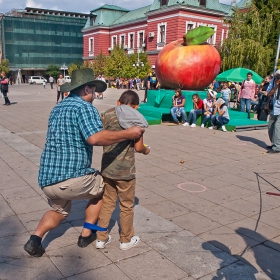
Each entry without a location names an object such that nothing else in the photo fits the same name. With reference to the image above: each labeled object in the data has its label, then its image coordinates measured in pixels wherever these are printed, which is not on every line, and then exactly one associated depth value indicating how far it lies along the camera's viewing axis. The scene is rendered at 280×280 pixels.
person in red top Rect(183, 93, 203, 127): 11.46
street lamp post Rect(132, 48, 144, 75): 42.62
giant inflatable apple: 11.53
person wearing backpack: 7.77
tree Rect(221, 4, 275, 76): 24.42
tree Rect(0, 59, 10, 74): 70.88
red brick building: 39.69
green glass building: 77.50
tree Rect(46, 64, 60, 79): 76.94
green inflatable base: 11.45
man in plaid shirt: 2.80
